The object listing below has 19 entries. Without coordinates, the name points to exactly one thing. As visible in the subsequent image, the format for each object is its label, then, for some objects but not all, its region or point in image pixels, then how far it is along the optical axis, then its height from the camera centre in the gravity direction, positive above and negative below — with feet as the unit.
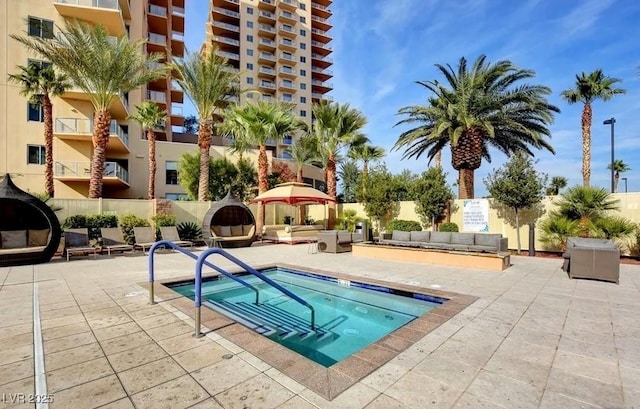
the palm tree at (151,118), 63.31 +17.28
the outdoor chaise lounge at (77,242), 33.71 -4.41
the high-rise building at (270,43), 151.94 +80.22
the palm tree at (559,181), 84.10 +6.28
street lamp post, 53.47 +14.20
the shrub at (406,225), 48.52 -3.39
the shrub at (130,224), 44.01 -3.01
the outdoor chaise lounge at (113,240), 37.20 -4.47
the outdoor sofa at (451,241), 29.84 -3.93
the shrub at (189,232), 48.47 -4.48
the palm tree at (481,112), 46.65 +14.30
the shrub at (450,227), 44.86 -3.35
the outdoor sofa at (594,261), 21.74 -4.07
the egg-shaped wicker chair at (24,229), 29.77 -2.83
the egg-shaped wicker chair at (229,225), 42.45 -3.26
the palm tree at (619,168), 127.95 +14.97
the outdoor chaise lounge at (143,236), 39.52 -4.27
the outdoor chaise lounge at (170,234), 42.22 -4.20
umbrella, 46.69 +1.26
